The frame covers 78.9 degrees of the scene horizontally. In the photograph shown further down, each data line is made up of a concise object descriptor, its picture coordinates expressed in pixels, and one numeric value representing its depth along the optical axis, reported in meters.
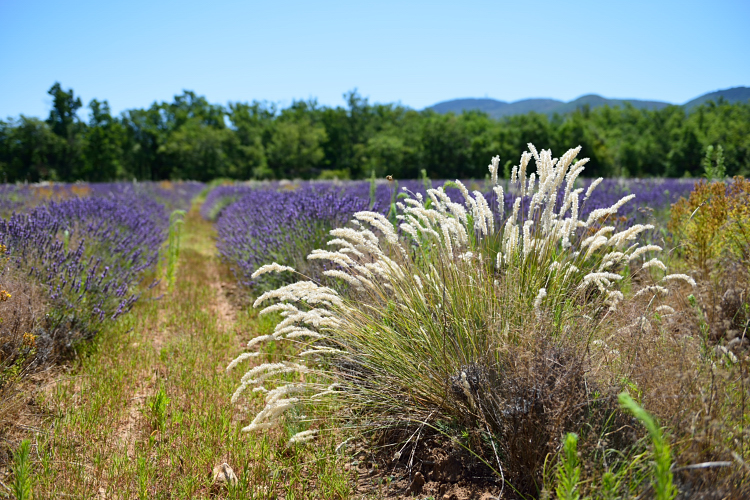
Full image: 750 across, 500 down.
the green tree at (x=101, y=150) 43.88
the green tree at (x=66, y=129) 42.09
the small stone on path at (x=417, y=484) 1.94
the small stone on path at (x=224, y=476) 1.96
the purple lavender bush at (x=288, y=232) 4.77
